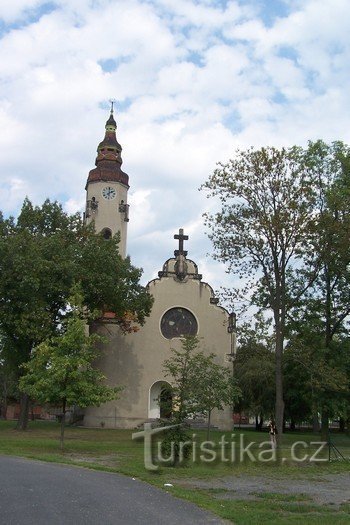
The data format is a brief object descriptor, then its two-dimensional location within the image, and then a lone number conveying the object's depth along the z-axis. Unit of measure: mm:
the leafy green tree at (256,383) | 44594
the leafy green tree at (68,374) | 21203
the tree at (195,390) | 18339
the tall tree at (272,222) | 24359
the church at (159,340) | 41969
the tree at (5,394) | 64312
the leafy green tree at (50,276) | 30406
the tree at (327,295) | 25625
